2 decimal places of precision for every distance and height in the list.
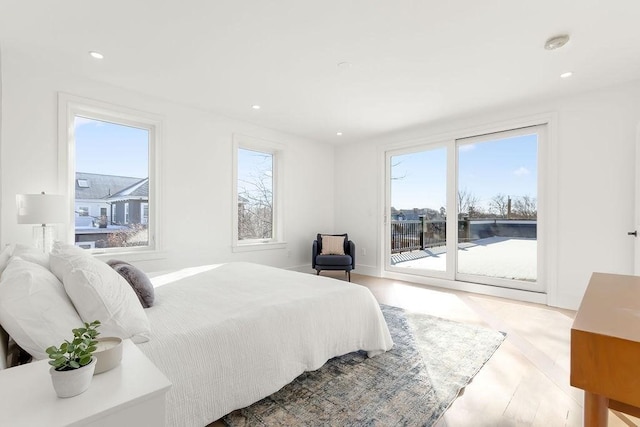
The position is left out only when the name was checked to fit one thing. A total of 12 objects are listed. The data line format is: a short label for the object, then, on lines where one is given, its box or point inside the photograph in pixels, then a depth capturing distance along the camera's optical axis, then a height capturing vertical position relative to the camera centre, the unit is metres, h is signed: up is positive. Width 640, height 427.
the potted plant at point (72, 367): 0.80 -0.41
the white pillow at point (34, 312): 1.09 -0.37
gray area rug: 1.67 -1.09
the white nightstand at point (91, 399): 0.74 -0.48
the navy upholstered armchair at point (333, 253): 4.92 -0.66
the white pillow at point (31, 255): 1.70 -0.25
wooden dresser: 0.67 -0.33
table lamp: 2.54 +0.02
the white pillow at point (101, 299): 1.31 -0.38
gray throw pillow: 1.83 -0.42
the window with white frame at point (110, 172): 3.31 +0.46
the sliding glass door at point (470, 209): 4.11 +0.07
